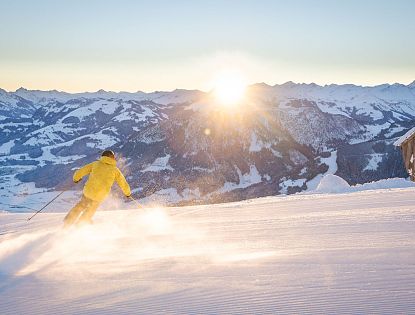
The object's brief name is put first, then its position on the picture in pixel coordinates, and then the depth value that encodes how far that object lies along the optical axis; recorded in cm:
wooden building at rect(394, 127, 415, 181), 2885
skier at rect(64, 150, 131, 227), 878
